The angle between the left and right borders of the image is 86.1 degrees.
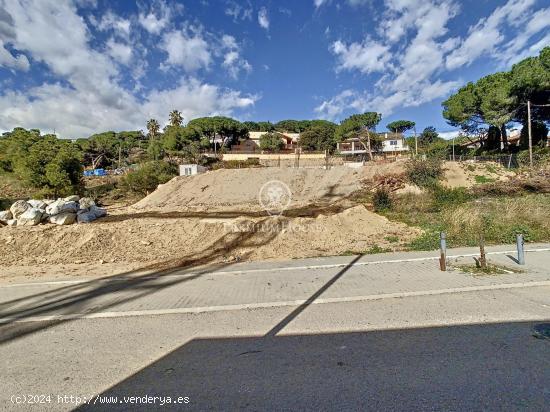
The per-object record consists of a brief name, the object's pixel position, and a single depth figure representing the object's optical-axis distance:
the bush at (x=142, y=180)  29.64
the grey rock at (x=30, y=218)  12.17
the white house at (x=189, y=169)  36.13
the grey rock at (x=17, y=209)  12.64
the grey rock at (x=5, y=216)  12.41
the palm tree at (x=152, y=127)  70.31
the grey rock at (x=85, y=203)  15.16
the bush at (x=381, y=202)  14.49
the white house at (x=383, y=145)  66.44
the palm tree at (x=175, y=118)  64.44
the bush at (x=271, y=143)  61.88
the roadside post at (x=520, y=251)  6.55
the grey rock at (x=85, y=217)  13.46
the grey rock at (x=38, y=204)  13.10
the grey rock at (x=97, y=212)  14.88
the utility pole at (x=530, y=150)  24.86
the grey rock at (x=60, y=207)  12.78
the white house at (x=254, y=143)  64.19
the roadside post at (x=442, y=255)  6.44
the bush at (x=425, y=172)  21.00
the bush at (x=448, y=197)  14.38
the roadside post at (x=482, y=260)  6.28
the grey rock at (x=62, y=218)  12.51
